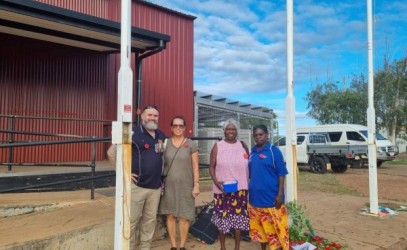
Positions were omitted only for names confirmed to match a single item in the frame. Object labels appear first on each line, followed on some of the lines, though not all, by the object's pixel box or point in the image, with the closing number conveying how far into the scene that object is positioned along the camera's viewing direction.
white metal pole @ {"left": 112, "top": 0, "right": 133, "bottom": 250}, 3.27
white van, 18.50
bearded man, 4.16
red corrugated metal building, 7.67
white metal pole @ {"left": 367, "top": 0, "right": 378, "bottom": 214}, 7.36
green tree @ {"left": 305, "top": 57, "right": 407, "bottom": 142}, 33.94
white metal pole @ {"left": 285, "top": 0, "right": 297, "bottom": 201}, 5.37
